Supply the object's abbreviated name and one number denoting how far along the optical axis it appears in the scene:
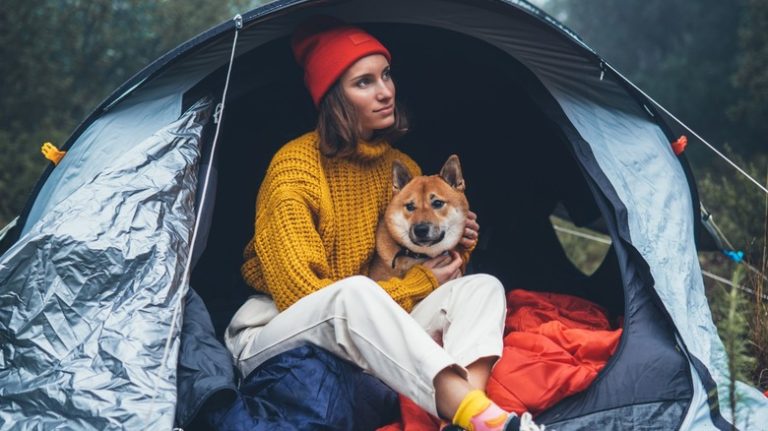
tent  2.02
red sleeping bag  2.12
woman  1.95
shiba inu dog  2.67
